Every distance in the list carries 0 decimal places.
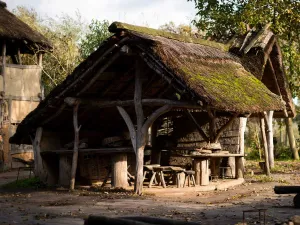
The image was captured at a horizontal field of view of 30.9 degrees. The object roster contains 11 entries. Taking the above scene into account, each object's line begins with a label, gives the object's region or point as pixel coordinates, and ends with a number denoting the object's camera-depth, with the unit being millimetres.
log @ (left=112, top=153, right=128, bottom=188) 14055
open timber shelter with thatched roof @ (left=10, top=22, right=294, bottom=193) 12680
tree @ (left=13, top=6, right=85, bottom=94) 31250
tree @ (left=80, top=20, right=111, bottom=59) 34438
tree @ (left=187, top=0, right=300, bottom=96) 23766
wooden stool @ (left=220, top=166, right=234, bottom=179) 18092
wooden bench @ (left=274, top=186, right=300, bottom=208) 10172
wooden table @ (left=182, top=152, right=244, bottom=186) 14648
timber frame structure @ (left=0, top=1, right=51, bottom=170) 24625
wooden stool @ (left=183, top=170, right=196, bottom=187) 14284
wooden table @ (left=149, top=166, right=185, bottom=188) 13969
